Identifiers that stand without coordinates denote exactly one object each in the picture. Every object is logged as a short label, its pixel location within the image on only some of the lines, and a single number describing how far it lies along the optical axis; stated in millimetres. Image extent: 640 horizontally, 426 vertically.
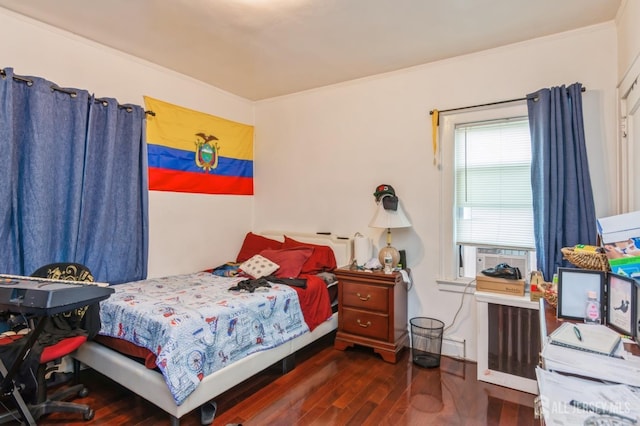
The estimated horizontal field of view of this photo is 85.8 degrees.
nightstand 2891
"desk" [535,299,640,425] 826
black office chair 1965
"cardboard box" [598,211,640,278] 1509
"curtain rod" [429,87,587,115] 2745
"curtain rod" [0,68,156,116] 2282
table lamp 3074
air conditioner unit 2762
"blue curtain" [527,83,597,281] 2395
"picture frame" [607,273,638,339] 1274
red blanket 2908
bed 1915
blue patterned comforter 1910
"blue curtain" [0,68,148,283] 2336
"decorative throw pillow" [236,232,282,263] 3893
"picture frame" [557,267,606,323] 1516
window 2791
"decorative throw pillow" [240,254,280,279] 3119
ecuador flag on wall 3273
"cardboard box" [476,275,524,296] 2500
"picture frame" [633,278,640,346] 1226
